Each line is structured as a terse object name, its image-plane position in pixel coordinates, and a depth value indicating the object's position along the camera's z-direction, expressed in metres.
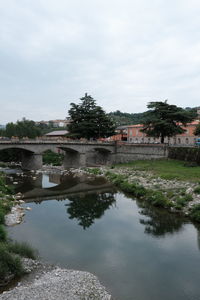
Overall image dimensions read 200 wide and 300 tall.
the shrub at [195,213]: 21.71
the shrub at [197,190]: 26.28
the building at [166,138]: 72.94
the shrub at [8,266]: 12.74
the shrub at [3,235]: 16.72
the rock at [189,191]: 26.82
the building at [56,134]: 97.47
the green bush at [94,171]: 50.53
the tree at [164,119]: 53.62
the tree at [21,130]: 84.06
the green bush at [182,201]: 24.31
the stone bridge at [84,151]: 52.75
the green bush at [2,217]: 20.30
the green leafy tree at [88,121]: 64.62
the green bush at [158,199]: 25.68
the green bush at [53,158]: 69.53
